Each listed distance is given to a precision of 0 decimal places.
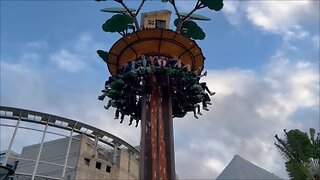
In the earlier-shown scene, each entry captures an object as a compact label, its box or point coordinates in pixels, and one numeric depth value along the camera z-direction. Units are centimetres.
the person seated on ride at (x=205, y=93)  1502
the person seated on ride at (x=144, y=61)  1436
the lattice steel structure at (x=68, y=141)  3497
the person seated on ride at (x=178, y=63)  1465
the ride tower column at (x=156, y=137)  1226
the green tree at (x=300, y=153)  1355
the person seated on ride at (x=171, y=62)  1466
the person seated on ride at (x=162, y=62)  1442
